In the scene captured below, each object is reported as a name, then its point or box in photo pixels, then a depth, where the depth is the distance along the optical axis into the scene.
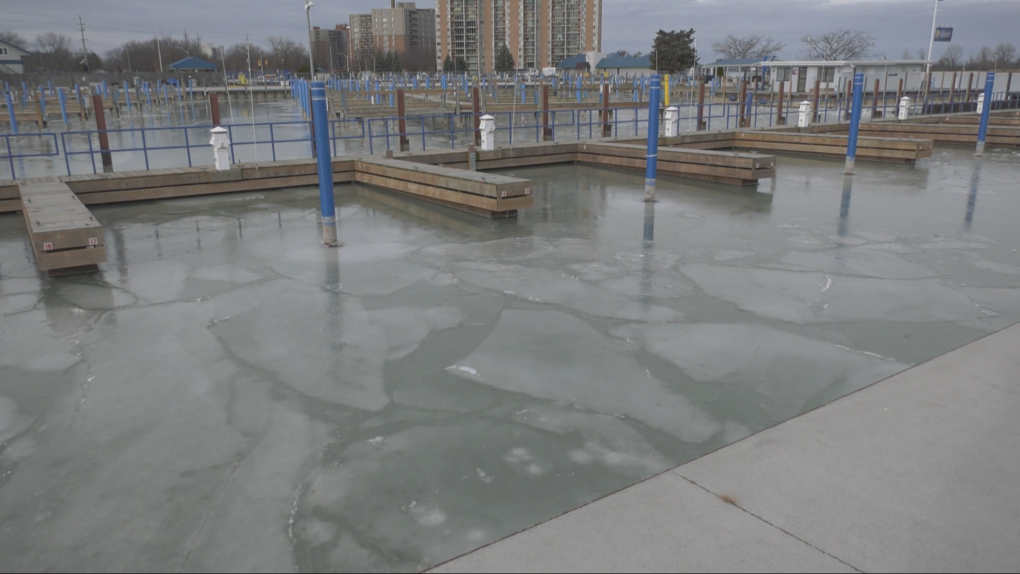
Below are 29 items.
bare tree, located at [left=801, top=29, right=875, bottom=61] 91.12
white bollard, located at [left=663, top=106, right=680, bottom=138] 20.28
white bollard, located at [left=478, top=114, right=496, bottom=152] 16.61
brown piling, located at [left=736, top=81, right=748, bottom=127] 24.49
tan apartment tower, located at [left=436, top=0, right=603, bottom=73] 139.50
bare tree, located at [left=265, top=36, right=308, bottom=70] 104.74
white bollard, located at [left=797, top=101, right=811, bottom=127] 23.88
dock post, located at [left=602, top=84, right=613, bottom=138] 21.14
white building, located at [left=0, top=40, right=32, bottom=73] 84.12
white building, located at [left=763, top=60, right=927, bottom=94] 57.62
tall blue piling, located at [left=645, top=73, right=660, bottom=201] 11.44
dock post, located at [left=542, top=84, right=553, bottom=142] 19.83
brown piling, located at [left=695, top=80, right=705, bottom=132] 23.84
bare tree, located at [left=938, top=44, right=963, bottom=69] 96.54
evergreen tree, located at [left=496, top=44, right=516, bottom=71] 115.94
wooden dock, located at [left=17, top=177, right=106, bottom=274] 7.88
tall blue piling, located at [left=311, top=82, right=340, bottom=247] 9.02
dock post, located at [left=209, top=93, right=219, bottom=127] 14.58
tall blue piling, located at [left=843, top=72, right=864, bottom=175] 14.81
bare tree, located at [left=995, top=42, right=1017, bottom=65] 93.89
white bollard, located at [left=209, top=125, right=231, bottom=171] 13.99
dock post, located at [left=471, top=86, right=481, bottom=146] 18.23
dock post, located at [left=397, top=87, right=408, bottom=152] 17.72
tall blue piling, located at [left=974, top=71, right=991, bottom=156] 18.86
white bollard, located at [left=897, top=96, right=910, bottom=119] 26.86
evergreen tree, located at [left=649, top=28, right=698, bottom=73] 85.81
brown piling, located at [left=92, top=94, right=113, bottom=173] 14.11
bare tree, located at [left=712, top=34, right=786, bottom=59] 104.81
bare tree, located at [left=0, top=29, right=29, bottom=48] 96.31
